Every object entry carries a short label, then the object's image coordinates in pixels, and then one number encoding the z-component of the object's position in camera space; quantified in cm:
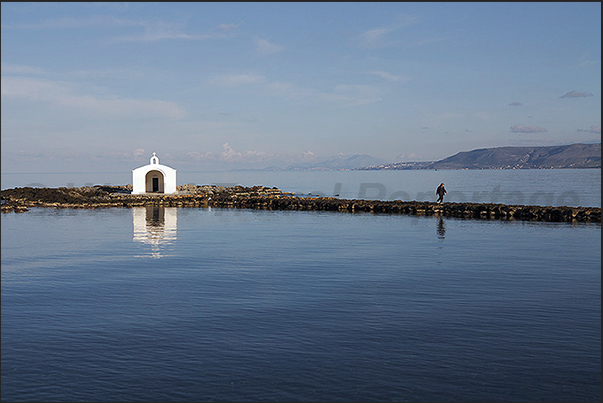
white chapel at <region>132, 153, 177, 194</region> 7088
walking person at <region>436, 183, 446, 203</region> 5456
